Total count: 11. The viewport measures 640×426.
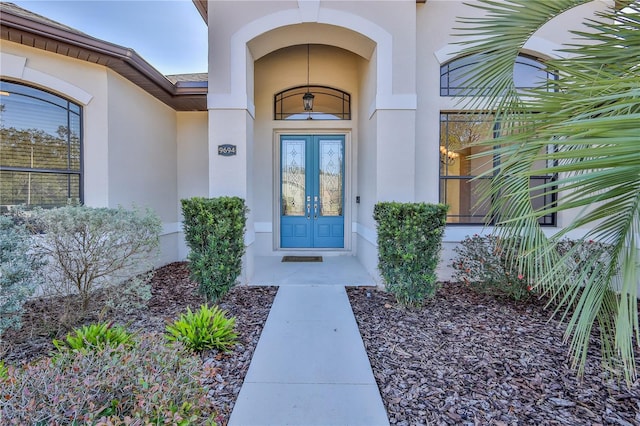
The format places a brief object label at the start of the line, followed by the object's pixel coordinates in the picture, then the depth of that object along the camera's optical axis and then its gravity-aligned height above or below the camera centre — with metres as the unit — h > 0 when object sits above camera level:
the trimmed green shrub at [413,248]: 3.86 -0.54
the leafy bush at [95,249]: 3.14 -0.48
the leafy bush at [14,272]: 2.79 -0.63
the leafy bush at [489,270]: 4.14 -0.92
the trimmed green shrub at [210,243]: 4.05 -0.50
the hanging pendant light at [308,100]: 6.50 +2.34
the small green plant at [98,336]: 2.55 -1.14
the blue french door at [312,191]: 7.01 +0.38
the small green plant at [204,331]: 2.84 -1.23
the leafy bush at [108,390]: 1.30 -0.89
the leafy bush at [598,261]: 1.56 -0.32
